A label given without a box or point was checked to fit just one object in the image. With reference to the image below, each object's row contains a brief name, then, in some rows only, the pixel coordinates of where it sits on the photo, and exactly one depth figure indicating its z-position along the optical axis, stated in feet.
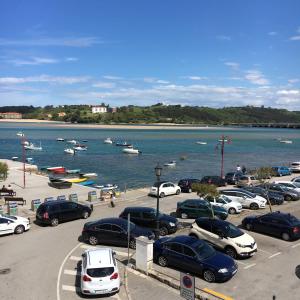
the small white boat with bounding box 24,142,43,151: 314.67
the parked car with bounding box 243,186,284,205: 93.21
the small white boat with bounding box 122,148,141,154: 300.88
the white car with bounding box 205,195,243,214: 82.31
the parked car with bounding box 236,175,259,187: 121.84
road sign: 29.87
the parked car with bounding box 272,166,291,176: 149.23
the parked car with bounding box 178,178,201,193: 108.01
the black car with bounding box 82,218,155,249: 58.20
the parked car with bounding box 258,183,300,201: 98.66
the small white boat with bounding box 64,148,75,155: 291.51
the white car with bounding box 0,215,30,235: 65.56
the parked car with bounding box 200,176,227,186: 119.16
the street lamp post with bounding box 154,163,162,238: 60.64
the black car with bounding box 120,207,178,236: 65.56
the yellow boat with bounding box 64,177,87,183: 162.58
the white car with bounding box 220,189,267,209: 87.68
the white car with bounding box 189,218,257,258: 53.68
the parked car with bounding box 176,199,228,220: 75.85
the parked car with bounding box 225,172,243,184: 126.88
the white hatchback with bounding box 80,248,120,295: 41.68
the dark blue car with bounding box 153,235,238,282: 45.39
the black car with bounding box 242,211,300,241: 62.43
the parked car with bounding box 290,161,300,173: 163.02
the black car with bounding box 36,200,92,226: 71.94
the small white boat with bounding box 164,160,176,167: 229.14
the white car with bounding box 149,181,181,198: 100.86
